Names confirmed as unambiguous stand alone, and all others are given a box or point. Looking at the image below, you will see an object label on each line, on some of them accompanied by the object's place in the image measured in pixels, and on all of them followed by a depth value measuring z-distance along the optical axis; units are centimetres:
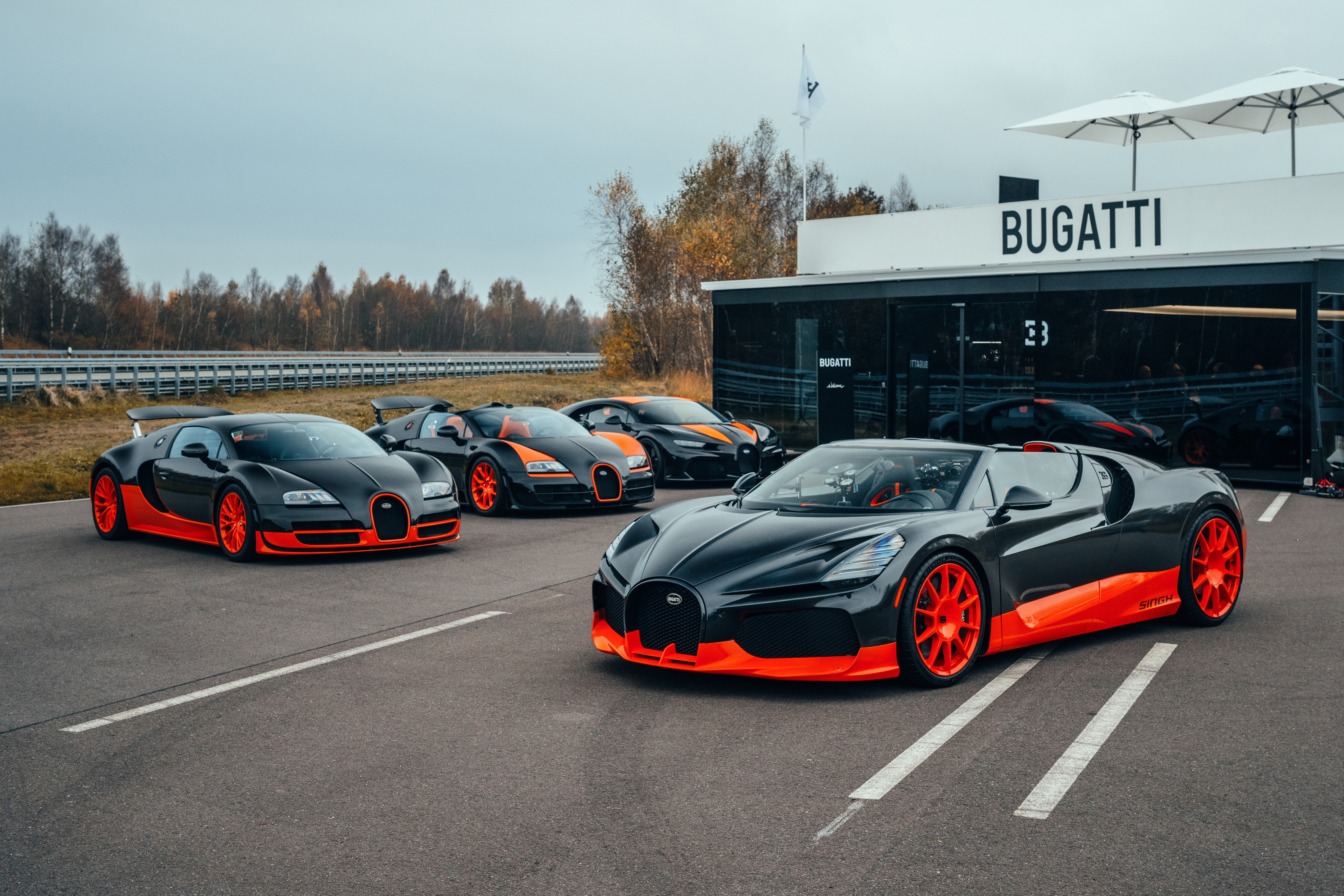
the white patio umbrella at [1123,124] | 2031
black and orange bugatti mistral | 541
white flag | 2617
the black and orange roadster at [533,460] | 1332
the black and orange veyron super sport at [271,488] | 984
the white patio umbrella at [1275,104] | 1794
